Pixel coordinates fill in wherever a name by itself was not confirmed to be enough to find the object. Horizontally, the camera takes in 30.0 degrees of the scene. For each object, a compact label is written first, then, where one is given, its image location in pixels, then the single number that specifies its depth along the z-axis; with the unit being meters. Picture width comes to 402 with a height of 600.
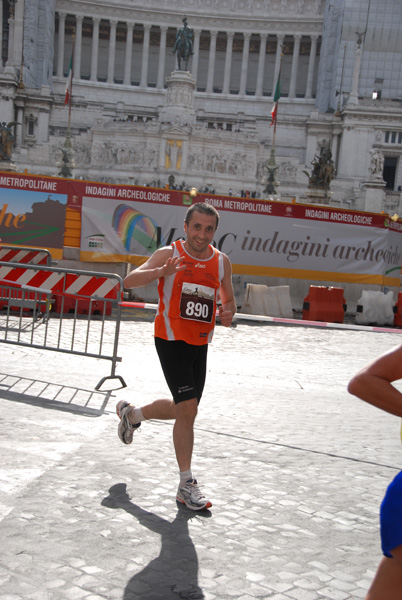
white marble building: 49.97
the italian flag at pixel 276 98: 42.54
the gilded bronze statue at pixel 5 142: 30.88
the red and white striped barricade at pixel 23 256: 13.22
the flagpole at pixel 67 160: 39.28
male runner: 4.31
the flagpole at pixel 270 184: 38.38
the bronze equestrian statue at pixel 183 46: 60.41
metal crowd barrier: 8.27
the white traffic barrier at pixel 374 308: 15.90
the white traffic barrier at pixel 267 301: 15.44
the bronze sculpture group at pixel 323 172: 32.41
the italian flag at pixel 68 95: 49.88
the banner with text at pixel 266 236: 15.71
